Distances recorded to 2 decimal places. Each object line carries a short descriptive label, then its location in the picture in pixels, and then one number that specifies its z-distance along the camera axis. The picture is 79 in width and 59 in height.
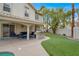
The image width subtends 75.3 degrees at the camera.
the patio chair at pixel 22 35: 5.90
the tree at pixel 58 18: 6.43
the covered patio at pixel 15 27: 5.27
